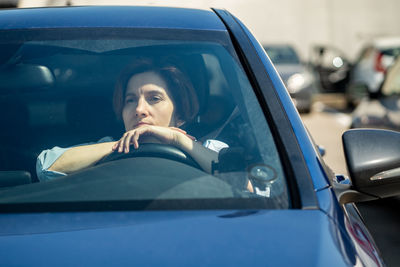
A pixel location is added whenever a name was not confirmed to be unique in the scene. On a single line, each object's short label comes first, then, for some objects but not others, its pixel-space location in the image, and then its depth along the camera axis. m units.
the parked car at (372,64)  13.75
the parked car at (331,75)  17.00
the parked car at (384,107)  6.78
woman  2.16
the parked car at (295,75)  13.98
